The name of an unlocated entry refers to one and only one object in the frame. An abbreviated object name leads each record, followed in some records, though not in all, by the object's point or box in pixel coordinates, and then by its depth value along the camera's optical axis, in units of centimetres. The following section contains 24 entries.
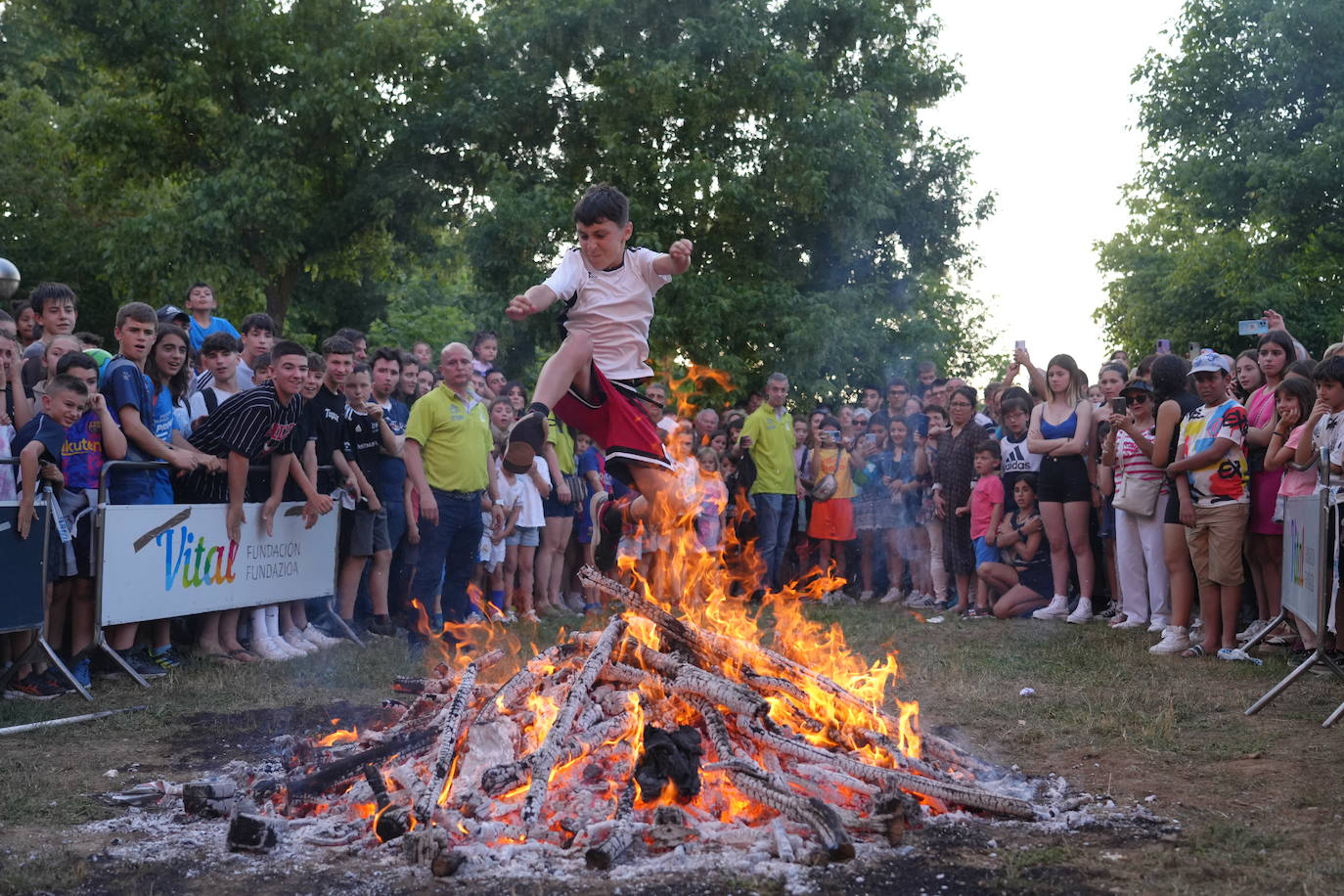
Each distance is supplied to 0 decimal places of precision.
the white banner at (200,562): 774
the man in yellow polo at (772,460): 1381
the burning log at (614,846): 393
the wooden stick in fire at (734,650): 544
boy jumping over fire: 580
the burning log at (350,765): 470
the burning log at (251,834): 415
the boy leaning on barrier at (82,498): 745
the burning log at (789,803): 402
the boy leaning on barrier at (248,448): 852
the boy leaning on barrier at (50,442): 715
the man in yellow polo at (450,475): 854
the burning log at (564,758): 450
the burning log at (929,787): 459
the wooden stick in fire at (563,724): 436
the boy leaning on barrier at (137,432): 786
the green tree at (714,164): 2133
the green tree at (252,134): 2236
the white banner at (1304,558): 684
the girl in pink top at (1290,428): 849
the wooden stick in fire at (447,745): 431
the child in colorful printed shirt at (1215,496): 870
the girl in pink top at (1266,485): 892
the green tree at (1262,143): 2647
